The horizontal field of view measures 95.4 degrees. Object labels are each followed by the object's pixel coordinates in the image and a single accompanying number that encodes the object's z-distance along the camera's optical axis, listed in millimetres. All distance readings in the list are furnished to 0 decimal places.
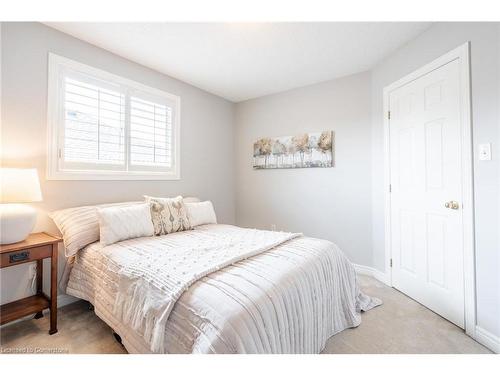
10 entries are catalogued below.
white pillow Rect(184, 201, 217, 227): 2527
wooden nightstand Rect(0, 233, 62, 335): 1520
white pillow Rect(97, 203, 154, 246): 1865
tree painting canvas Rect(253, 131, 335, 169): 3055
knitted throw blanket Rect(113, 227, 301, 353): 1181
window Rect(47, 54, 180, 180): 2086
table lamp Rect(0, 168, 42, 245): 1543
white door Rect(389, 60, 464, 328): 1826
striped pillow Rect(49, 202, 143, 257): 1832
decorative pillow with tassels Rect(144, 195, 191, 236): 2196
